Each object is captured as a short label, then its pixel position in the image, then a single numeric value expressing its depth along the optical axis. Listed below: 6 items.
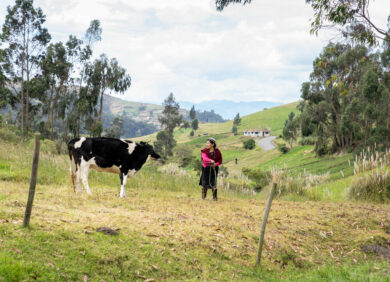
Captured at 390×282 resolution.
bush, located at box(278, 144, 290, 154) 81.24
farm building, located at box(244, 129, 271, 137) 143.88
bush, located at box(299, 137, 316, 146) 79.89
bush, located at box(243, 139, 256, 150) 106.12
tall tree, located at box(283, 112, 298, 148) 79.09
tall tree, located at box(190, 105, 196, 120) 174.12
